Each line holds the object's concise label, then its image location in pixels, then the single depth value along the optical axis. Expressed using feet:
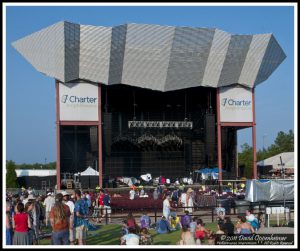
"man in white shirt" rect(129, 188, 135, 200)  106.14
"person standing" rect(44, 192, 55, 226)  64.59
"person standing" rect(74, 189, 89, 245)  45.44
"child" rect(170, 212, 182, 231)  63.29
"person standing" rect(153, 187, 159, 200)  104.27
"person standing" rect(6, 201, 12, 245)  42.09
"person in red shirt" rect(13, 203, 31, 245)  38.96
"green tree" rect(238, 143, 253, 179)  252.99
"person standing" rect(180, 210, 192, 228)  56.98
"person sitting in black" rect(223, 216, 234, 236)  42.90
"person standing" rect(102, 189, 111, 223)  79.30
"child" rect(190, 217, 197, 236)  47.70
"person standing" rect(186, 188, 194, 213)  72.36
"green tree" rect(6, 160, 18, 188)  170.09
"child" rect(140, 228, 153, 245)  43.56
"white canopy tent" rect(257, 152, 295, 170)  171.12
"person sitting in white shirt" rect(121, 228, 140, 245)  37.02
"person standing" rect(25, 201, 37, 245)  39.92
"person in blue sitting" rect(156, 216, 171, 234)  59.47
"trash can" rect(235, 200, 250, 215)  70.47
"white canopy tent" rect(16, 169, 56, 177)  195.83
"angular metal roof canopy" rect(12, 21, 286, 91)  134.92
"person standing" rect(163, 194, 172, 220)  63.83
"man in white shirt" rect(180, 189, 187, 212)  75.05
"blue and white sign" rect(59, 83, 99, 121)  138.92
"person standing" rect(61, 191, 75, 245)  40.70
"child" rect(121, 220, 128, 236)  48.99
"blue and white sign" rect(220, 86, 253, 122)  147.74
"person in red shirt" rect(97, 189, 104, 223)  79.40
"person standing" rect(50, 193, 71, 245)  37.88
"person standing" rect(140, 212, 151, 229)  59.67
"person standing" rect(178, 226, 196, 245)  38.32
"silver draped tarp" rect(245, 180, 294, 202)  69.62
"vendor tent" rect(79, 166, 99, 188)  138.62
